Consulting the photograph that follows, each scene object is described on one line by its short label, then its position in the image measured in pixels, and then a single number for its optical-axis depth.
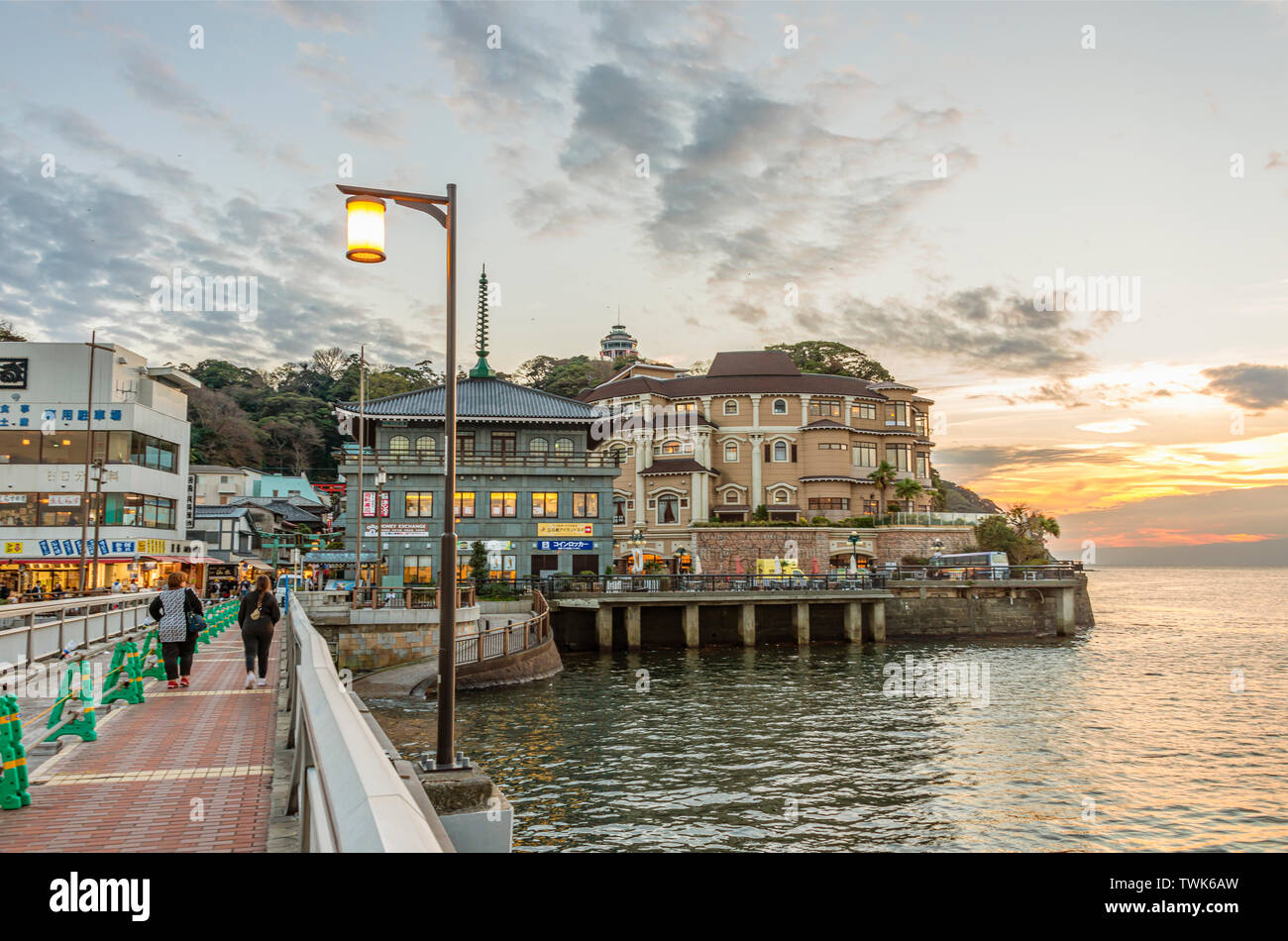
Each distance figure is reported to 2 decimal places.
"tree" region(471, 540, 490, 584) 51.65
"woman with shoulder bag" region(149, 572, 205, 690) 15.46
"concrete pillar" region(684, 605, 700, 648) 49.69
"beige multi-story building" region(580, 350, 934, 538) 80.62
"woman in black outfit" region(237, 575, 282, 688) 15.88
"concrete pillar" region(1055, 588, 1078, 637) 57.00
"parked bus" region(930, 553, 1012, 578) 58.88
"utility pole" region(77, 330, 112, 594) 46.53
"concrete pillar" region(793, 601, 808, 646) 50.97
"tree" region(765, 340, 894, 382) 129.75
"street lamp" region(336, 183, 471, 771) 9.03
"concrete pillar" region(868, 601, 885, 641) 52.97
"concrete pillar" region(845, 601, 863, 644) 52.09
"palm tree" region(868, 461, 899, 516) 83.56
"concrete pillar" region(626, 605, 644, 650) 48.31
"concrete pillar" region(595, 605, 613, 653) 47.53
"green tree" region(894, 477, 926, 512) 83.31
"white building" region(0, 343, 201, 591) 56.78
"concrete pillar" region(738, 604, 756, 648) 49.81
